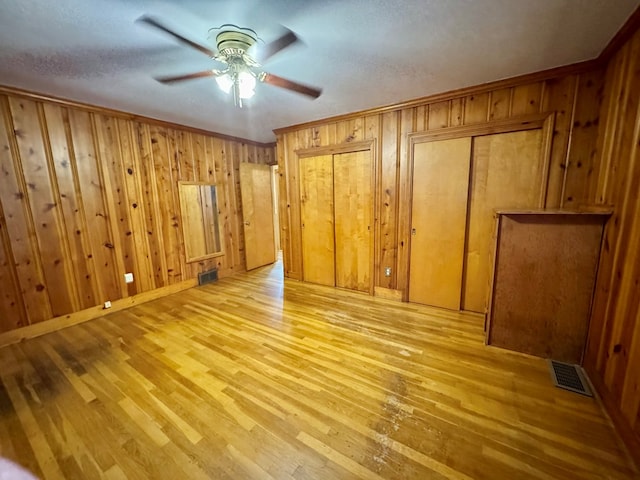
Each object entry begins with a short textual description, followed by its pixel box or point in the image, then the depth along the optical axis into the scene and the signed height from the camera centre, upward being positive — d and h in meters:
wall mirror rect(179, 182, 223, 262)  3.90 -0.35
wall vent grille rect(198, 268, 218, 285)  4.11 -1.27
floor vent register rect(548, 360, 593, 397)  1.77 -1.36
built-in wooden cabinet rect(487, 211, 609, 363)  1.94 -0.72
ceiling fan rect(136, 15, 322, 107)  1.58 +0.92
